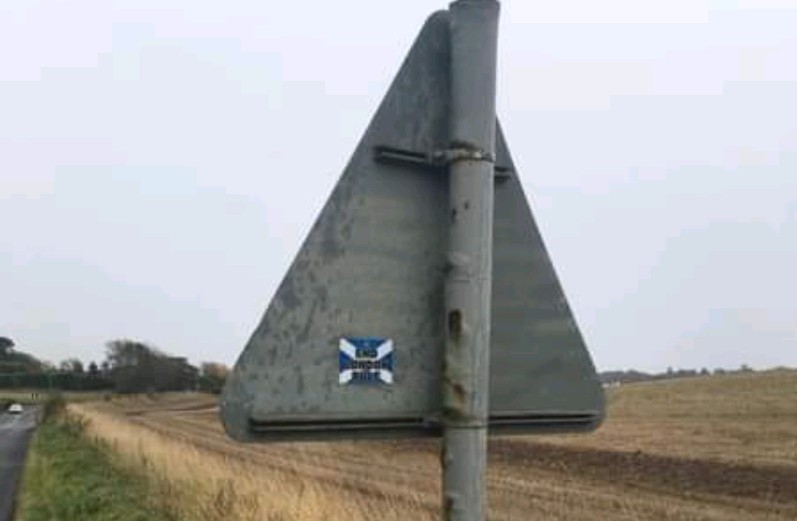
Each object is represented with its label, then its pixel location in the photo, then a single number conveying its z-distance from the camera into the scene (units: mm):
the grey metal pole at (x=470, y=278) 2441
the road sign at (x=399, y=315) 2467
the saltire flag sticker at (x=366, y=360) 2523
